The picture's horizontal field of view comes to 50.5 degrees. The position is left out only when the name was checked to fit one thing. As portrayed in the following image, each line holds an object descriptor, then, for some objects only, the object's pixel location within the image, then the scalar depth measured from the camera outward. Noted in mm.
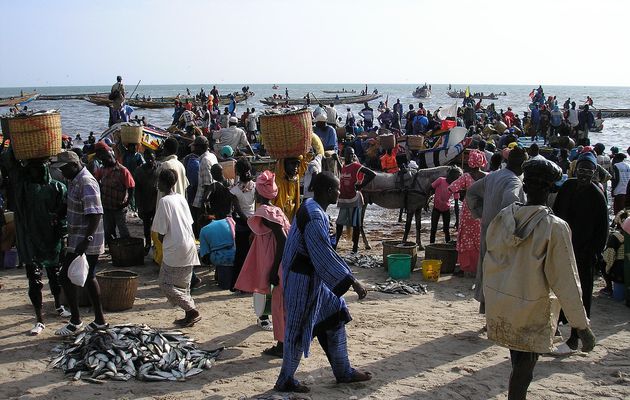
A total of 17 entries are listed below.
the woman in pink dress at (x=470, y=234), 8539
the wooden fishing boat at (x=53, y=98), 87494
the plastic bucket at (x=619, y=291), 7758
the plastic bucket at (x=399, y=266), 8742
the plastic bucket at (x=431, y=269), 8617
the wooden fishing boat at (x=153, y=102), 52188
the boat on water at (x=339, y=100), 57294
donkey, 10641
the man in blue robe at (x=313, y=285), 4520
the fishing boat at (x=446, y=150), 15391
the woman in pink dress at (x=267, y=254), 5527
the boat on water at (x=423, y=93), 88125
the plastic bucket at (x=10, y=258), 9164
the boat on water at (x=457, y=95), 72281
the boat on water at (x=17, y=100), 54688
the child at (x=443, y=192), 9898
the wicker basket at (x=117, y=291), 7043
